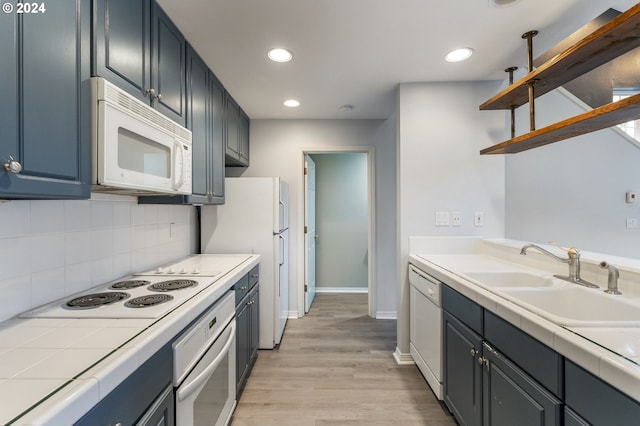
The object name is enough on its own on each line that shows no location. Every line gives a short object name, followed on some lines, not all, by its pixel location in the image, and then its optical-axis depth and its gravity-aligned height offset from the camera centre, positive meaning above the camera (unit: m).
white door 3.55 -0.22
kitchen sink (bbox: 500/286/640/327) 1.16 -0.42
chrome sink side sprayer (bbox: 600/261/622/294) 1.31 -0.31
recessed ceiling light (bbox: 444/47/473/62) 1.98 +1.10
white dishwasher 1.93 -0.84
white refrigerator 2.70 -0.13
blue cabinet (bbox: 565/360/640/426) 0.73 -0.51
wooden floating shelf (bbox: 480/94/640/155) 1.17 +0.43
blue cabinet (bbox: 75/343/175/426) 0.75 -0.55
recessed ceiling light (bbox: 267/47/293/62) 1.98 +1.10
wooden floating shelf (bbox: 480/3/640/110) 1.15 +0.75
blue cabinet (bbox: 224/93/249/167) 2.71 +0.80
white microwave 1.08 +0.30
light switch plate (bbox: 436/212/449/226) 2.49 -0.05
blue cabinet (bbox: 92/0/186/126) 1.15 +0.75
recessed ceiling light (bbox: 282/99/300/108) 2.90 +1.11
